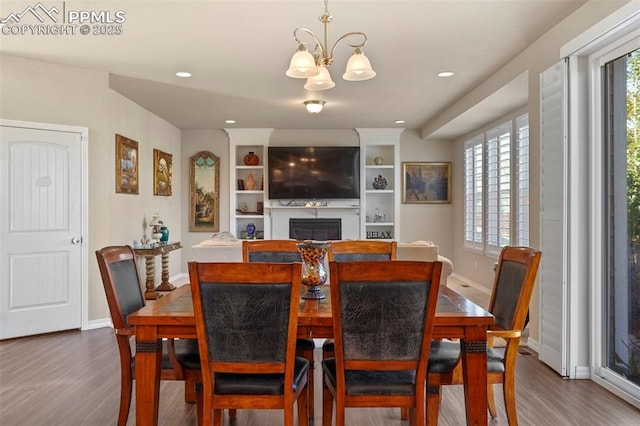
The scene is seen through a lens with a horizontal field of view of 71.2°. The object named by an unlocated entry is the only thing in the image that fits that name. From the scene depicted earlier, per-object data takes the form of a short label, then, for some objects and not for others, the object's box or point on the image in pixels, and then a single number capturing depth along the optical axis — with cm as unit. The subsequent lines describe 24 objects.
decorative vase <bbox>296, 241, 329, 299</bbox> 228
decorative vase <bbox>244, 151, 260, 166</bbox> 814
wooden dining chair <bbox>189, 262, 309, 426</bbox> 175
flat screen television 793
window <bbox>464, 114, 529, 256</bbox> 546
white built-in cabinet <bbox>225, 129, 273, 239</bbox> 808
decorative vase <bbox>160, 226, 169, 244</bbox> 661
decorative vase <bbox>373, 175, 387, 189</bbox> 824
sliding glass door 284
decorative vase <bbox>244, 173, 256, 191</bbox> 818
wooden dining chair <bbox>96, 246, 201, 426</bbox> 215
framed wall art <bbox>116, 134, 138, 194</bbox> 541
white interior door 418
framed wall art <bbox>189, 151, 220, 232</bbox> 813
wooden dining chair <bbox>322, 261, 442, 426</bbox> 175
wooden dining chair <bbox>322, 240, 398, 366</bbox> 302
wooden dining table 192
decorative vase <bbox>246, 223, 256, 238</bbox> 801
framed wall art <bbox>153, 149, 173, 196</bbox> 682
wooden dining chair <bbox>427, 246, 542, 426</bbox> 212
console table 582
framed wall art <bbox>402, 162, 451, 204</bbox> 824
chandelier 265
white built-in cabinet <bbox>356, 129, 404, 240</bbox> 812
